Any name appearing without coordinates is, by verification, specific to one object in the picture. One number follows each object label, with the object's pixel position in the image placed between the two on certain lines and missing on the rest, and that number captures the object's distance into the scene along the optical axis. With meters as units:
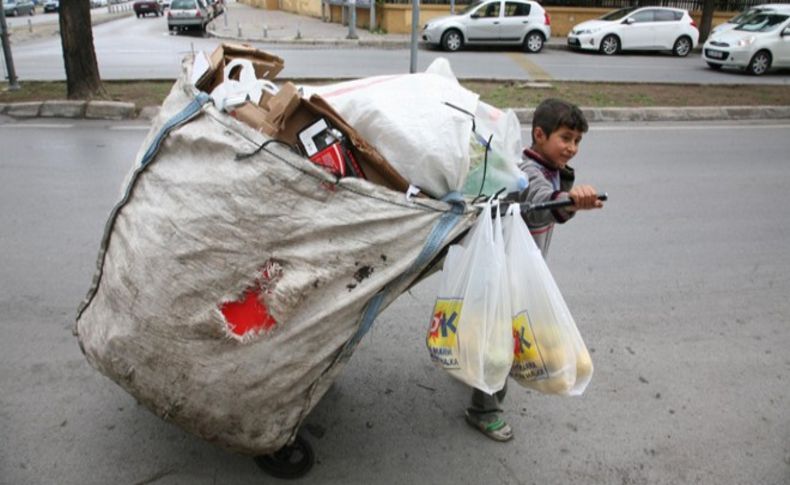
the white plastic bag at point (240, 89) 2.05
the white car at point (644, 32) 16.94
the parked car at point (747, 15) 14.58
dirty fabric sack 1.91
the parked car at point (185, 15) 24.06
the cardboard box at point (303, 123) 1.91
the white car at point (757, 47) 13.50
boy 2.31
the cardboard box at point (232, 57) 2.25
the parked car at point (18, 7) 36.12
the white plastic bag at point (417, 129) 1.95
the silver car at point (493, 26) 16.67
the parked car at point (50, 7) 41.38
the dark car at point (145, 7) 36.72
